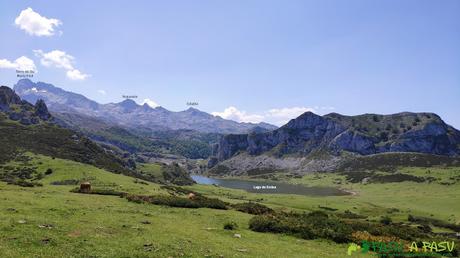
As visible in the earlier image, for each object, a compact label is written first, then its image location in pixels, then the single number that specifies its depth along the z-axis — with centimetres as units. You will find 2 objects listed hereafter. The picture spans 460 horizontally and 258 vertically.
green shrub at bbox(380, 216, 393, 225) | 8268
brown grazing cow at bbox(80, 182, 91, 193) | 5507
